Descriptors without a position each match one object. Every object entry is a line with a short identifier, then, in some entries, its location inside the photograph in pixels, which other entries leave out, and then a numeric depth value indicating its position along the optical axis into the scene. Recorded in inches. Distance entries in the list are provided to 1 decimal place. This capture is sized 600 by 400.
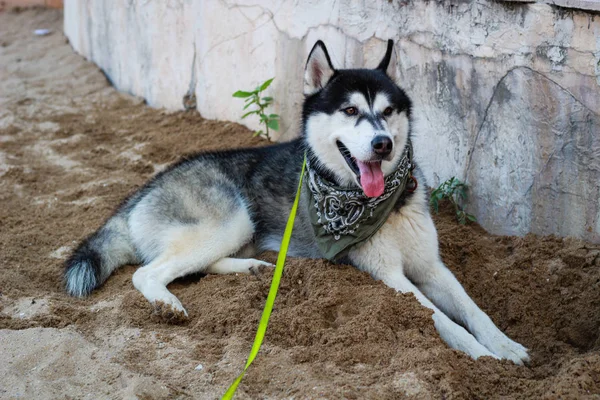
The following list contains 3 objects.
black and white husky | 145.9
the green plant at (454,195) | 180.2
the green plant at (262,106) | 228.5
